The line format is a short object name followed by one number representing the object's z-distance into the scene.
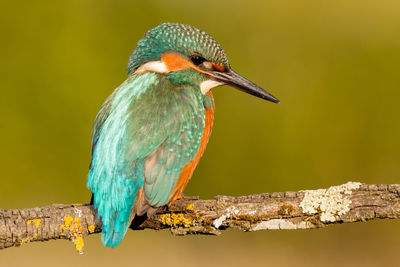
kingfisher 6.13
